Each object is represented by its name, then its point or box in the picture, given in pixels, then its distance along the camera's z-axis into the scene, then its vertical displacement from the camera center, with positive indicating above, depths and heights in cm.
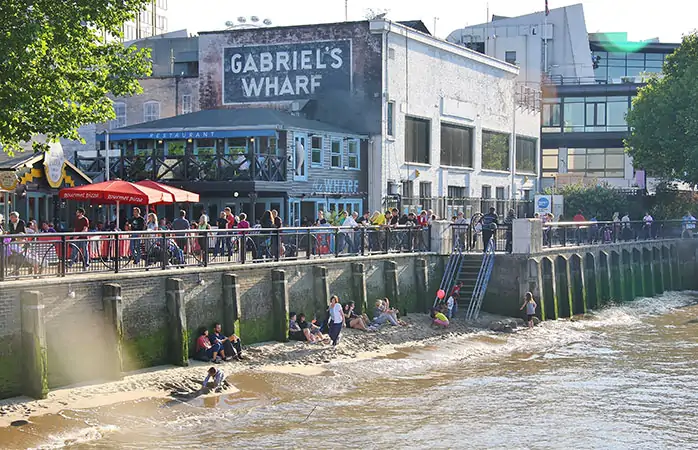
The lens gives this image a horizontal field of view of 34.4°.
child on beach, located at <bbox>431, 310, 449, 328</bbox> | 3453 -375
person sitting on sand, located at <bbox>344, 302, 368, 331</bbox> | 3185 -343
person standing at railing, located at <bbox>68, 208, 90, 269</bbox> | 2403 -116
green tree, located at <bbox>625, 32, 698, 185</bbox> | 5853 +409
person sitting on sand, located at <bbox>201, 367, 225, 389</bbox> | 2420 -390
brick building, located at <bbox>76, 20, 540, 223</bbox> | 4566 +434
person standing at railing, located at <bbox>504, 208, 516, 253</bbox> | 3819 -130
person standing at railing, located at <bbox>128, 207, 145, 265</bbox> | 2539 -112
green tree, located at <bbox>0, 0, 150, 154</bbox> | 2333 +294
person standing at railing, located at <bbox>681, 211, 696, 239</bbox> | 5800 -147
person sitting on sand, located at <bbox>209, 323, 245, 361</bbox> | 2683 -350
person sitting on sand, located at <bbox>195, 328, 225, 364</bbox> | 2645 -359
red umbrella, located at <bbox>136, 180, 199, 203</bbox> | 3225 +15
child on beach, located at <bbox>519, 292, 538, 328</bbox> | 3678 -357
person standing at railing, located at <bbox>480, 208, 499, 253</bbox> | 3791 -98
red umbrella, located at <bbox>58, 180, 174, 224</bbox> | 3034 +14
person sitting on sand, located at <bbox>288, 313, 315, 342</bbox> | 2962 -356
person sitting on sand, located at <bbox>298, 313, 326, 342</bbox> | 2984 -347
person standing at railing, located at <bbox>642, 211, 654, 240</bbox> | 5308 -143
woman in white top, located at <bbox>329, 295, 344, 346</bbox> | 2945 -317
